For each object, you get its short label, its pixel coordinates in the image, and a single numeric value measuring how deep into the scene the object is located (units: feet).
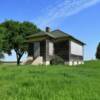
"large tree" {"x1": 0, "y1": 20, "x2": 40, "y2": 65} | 92.82
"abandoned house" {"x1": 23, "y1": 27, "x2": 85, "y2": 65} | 69.94
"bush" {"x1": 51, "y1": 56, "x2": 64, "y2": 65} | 70.27
